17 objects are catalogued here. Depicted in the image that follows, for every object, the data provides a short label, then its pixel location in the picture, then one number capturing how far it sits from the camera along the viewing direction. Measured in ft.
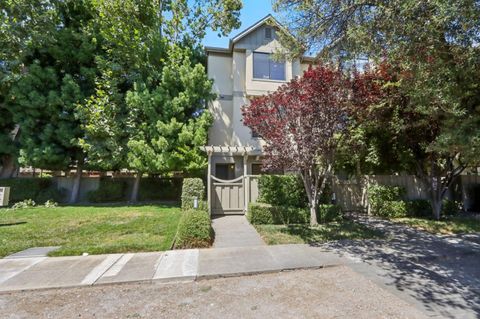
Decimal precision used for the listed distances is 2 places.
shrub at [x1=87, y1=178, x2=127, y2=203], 50.34
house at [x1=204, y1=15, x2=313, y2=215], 50.60
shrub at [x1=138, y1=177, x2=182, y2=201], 53.16
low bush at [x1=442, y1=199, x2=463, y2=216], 37.24
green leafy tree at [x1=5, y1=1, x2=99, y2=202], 43.29
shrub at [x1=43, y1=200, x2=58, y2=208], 43.30
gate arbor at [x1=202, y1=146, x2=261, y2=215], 36.32
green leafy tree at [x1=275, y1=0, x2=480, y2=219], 15.42
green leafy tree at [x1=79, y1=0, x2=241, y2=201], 41.60
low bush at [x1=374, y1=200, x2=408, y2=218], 35.99
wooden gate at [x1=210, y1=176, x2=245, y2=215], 36.73
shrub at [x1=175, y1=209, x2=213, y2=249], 22.06
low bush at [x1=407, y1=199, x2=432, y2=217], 36.42
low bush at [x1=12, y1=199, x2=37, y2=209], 42.09
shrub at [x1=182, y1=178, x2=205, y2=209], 34.12
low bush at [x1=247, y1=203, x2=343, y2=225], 30.42
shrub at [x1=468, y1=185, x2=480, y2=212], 42.68
